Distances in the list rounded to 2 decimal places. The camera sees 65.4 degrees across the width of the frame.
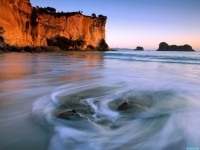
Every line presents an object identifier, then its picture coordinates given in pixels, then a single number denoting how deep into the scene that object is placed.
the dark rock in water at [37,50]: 24.61
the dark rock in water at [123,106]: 2.68
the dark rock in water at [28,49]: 24.40
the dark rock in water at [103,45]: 50.34
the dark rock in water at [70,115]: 2.24
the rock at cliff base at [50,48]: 28.70
